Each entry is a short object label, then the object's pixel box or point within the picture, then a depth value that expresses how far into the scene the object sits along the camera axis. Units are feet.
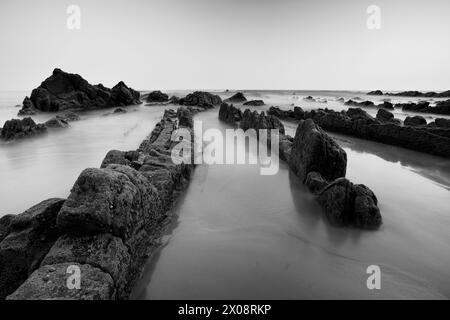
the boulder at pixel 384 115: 49.26
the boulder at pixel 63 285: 6.86
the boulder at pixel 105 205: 8.93
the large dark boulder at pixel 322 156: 18.66
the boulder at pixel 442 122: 34.48
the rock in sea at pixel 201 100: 91.31
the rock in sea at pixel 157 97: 128.06
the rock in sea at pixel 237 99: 114.66
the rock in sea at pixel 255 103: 94.50
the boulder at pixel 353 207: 13.56
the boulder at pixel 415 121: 40.51
